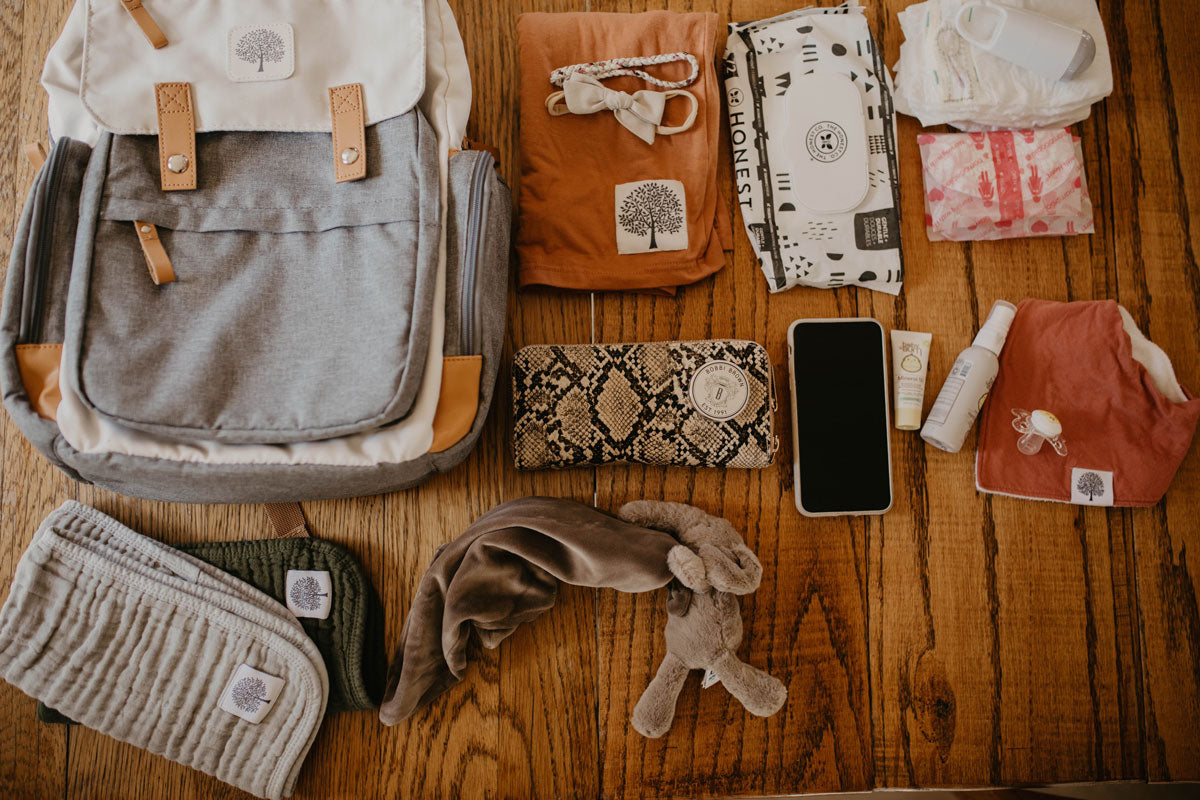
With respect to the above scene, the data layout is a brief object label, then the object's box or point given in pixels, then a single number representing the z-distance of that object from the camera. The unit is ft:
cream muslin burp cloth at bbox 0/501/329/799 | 2.59
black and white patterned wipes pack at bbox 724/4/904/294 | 2.97
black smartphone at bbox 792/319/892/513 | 2.85
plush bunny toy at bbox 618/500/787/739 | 2.54
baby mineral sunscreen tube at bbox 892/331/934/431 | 2.94
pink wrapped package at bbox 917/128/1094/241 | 3.01
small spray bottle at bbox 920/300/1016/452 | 2.87
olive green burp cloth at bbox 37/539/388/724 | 2.73
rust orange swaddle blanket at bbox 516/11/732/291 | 2.86
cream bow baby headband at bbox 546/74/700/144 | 2.81
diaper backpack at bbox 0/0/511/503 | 2.24
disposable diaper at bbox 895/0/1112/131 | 2.97
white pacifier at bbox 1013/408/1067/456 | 2.91
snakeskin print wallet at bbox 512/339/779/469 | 2.74
